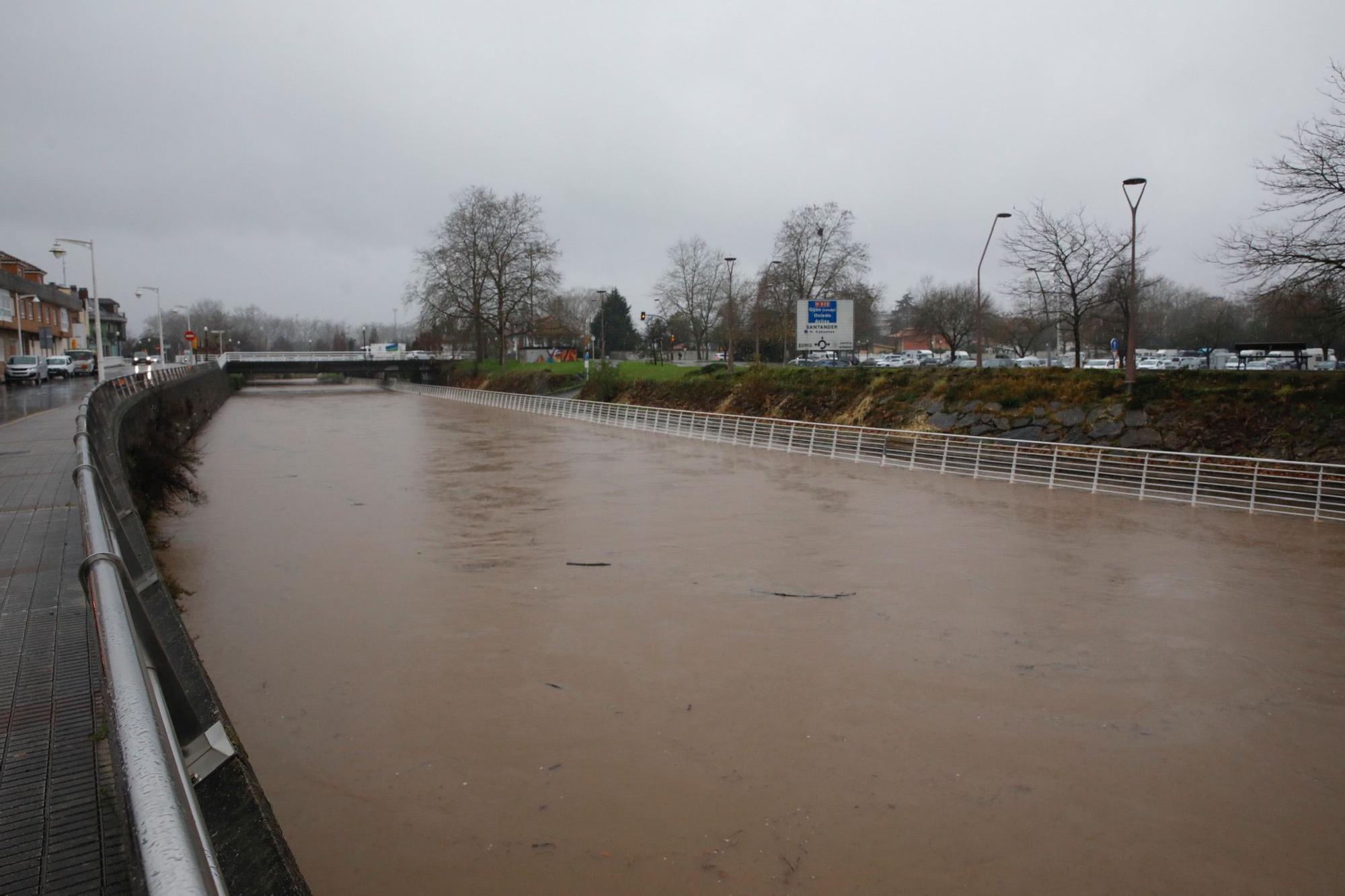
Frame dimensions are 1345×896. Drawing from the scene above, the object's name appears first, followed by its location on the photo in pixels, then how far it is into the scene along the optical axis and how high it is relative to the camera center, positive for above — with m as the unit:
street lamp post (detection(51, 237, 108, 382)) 33.78 +2.81
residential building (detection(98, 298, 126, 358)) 100.25 +1.61
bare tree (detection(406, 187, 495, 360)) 67.25 +6.58
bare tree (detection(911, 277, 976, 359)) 72.62 +4.59
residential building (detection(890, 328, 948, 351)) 89.94 +3.38
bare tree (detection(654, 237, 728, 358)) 92.50 +7.58
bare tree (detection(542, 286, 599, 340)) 72.75 +5.81
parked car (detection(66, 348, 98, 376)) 54.83 -1.29
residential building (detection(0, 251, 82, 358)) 50.47 +1.97
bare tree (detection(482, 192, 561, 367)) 69.88 +7.81
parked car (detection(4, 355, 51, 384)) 41.34 -1.44
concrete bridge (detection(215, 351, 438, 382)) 82.12 -1.35
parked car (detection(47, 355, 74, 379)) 47.69 -1.45
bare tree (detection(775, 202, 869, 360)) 60.66 +7.44
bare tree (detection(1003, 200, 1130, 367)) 38.81 +5.02
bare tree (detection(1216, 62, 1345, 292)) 20.88 +3.34
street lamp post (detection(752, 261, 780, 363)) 57.39 +5.37
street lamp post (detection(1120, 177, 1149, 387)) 22.38 +1.53
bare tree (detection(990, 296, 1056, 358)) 62.28 +3.79
